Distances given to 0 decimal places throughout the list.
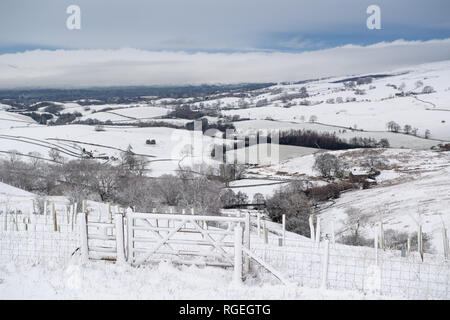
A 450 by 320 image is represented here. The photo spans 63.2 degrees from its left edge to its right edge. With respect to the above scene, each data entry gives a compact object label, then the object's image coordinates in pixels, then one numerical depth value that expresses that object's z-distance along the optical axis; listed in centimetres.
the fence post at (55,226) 1602
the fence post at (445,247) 1498
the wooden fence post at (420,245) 1412
